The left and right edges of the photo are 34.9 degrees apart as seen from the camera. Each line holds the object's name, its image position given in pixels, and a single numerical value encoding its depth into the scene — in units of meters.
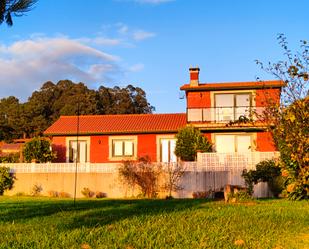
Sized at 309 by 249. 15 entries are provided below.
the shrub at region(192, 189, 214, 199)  21.91
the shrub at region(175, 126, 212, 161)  29.34
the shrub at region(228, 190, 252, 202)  14.17
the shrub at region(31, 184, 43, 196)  24.72
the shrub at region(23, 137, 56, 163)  30.45
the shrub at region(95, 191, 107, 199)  23.69
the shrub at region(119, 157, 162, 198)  22.95
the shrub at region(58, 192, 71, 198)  24.01
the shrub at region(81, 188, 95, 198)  23.83
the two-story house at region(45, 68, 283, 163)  31.94
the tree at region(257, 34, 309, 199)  9.62
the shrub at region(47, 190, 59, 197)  24.29
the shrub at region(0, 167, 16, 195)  24.92
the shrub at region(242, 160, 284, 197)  19.36
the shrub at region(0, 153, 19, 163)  29.93
